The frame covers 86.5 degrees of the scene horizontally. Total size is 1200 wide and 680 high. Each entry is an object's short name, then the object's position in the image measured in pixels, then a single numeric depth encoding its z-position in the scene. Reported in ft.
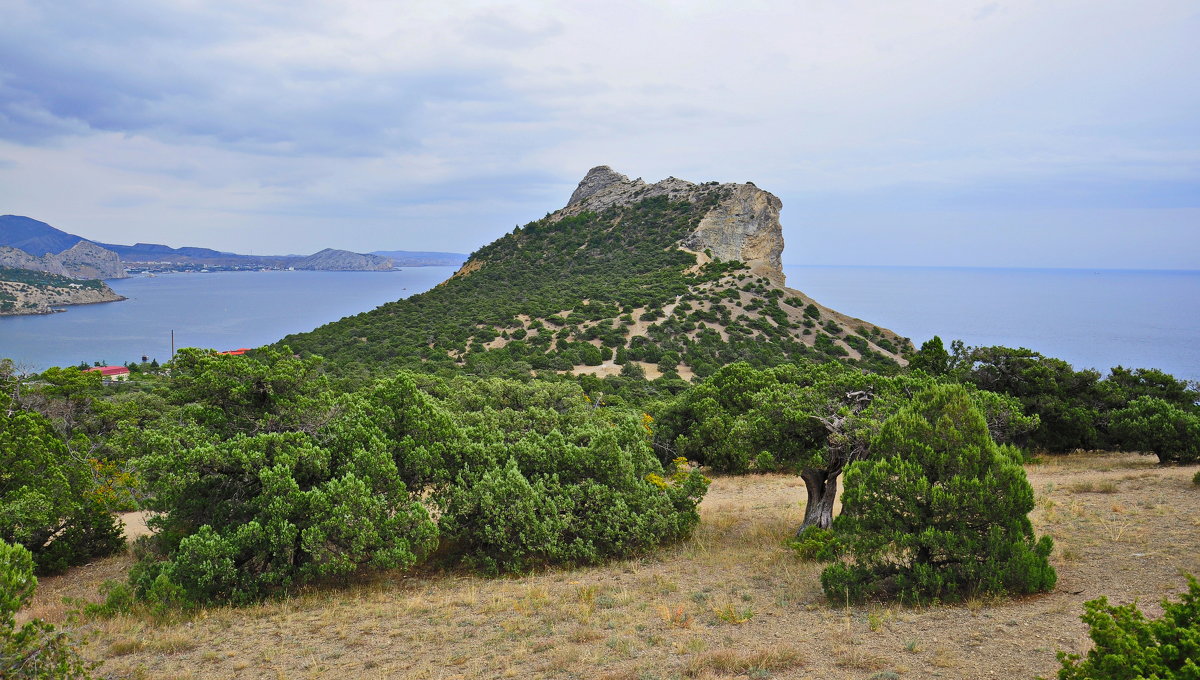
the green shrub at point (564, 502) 33.30
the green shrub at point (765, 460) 34.32
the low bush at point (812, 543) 29.91
